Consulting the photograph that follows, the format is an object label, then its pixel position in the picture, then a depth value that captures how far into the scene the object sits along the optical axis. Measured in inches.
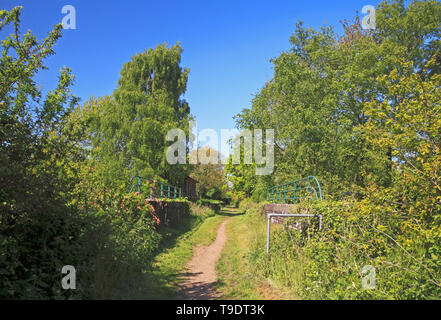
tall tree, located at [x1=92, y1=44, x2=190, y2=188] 818.8
